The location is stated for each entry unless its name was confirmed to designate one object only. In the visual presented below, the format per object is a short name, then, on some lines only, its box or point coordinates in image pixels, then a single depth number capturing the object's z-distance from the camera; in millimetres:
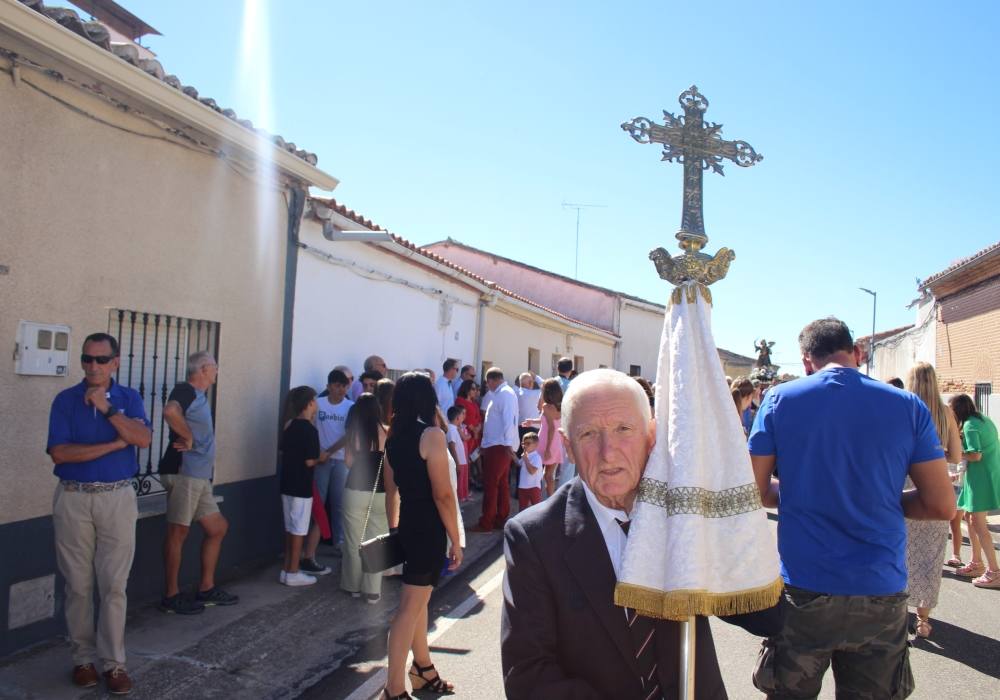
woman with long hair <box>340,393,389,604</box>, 6105
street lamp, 29934
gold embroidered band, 1859
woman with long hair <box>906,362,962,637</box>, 5234
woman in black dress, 4059
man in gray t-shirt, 5645
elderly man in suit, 1950
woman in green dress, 6805
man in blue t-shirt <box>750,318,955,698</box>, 2895
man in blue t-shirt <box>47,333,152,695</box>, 4234
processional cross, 2340
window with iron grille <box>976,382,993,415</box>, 14719
